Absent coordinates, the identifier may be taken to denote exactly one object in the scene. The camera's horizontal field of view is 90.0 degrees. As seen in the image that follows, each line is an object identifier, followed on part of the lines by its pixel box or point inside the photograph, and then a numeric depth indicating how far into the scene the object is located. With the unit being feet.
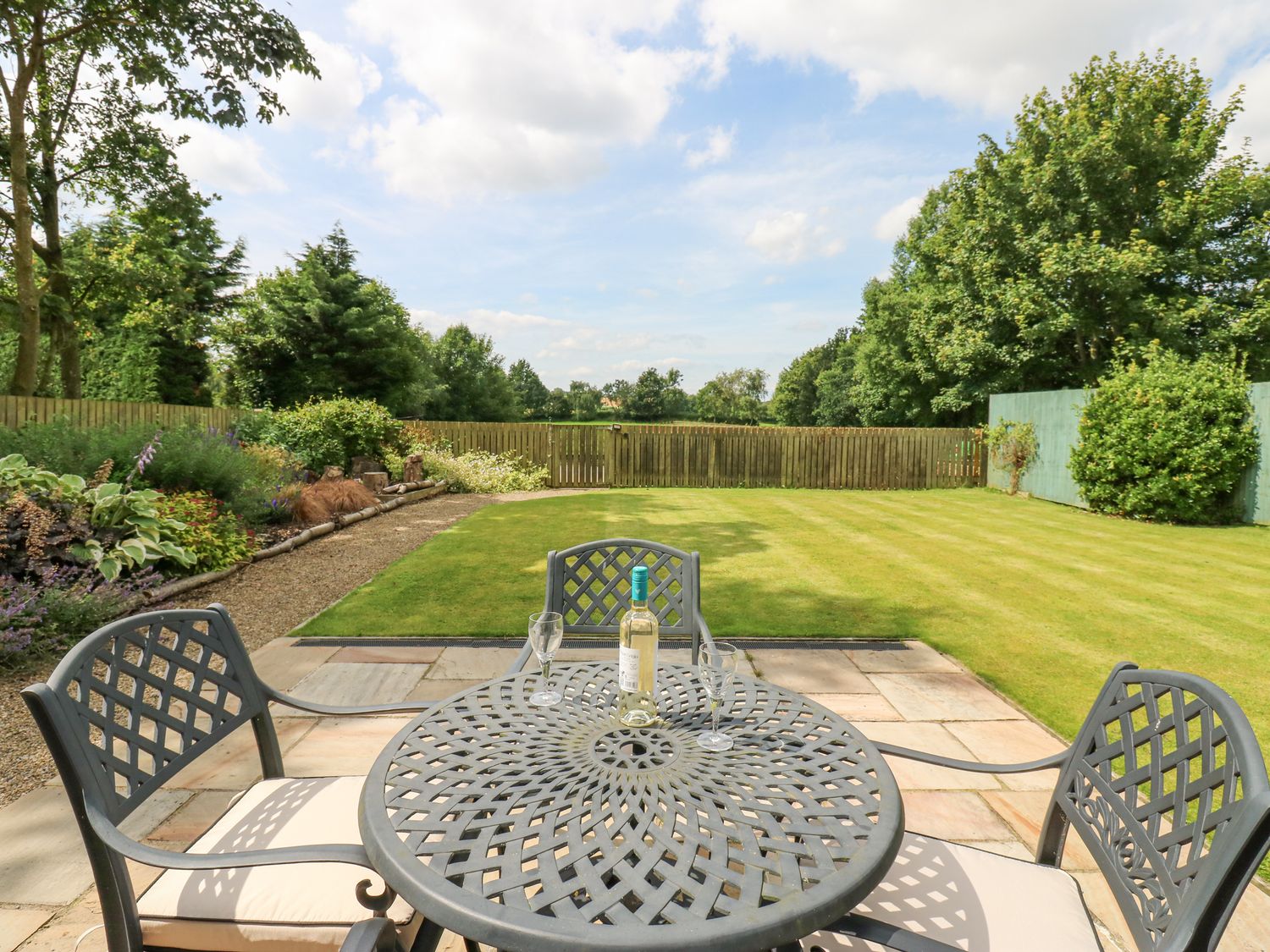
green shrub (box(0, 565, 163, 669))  10.57
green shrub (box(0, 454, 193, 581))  13.50
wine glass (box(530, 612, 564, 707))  5.34
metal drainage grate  12.13
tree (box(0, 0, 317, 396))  22.91
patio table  2.86
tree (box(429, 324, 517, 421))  129.08
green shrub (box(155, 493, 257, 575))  16.74
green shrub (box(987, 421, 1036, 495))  38.29
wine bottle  4.50
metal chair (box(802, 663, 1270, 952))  2.80
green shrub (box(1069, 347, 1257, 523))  27.50
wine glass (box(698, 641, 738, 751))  4.54
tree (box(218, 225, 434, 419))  61.05
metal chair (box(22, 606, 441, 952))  3.45
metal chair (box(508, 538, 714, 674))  7.70
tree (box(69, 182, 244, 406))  40.52
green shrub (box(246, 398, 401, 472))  32.99
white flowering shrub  39.06
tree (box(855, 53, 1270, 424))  44.65
